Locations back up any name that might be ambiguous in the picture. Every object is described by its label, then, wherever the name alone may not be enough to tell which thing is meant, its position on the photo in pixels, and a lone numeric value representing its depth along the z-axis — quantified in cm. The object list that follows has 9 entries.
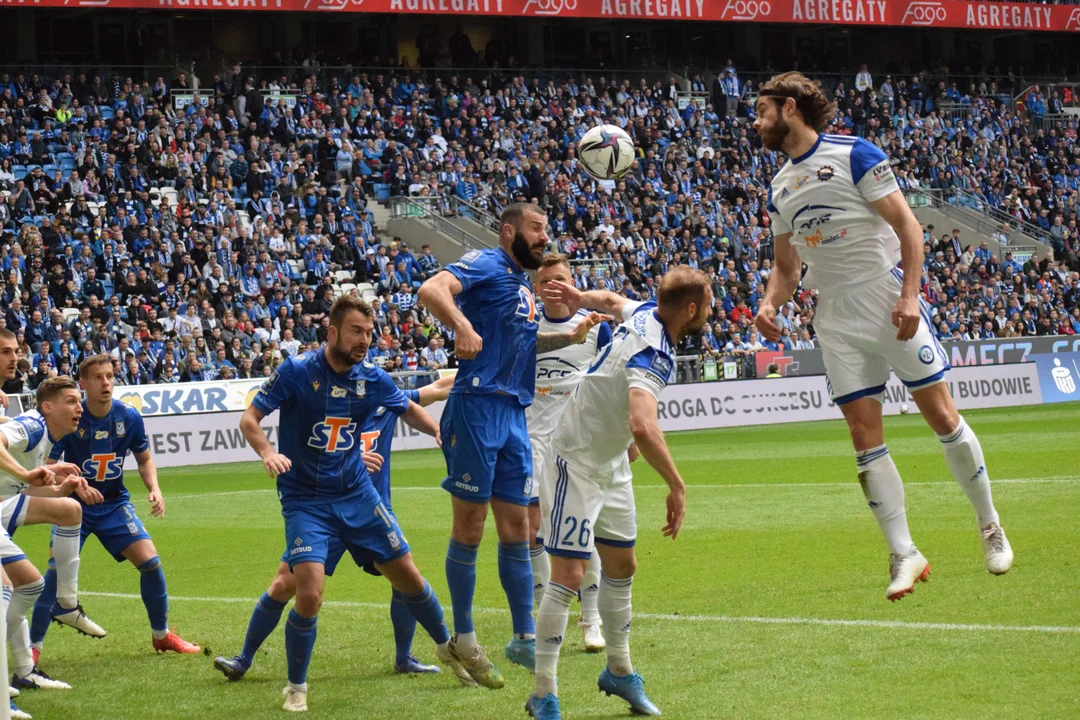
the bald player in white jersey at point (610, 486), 1290
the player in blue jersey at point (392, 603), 1532
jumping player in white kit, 1334
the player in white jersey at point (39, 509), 1550
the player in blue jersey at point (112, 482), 1773
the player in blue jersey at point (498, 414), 1562
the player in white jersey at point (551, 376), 1789
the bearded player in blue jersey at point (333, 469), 1468
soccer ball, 2462
